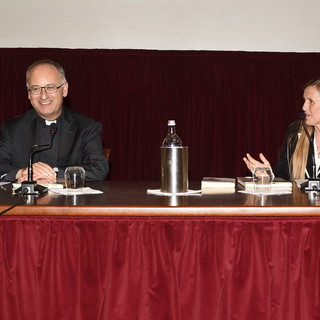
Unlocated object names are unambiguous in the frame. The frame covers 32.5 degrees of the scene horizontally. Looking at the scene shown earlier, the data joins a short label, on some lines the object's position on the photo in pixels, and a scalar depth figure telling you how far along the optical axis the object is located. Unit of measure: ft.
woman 10.44
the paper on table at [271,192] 7.76
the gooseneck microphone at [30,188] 7.71
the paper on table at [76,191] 7.84
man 10.61
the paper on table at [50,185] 8.43
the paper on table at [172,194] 7.72
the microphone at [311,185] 8.04
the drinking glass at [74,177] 8.16
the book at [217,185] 8.34
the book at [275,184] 8.35
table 6.91
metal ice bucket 7.69
